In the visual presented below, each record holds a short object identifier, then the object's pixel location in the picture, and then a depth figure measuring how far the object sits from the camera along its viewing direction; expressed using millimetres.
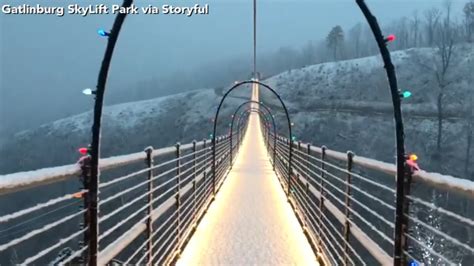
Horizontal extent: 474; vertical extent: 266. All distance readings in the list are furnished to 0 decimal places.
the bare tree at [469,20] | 70806
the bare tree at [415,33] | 101394
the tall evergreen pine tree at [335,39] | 107812
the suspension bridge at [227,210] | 1904
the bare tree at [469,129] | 48000
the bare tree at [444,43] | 49000
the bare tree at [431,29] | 62094
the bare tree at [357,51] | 115188
